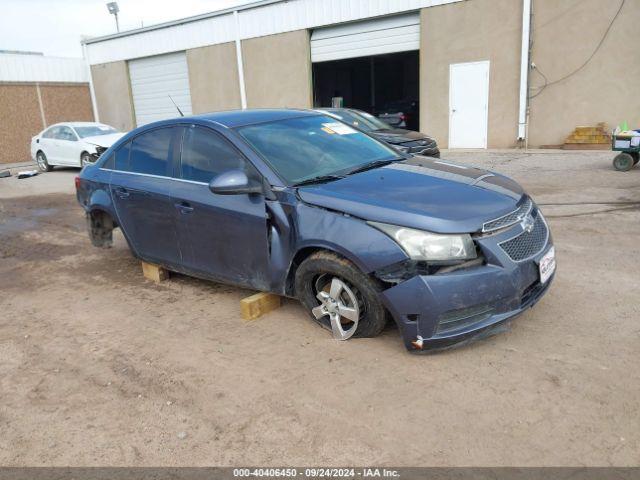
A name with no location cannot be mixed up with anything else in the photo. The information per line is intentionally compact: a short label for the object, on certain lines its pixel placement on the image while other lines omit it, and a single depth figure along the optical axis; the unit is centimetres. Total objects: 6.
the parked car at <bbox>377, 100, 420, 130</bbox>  1953
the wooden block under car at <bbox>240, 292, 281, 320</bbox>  435
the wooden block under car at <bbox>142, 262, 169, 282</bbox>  548
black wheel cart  962
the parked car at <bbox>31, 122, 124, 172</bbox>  1509
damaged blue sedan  332
